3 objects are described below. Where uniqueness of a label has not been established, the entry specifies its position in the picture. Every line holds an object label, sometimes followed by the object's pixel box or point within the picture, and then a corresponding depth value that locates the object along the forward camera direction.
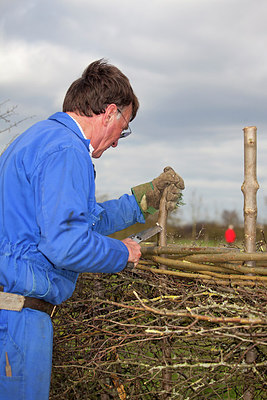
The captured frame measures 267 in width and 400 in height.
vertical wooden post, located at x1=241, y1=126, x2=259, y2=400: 2.84
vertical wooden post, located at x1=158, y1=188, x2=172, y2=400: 2.88
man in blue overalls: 1.74
